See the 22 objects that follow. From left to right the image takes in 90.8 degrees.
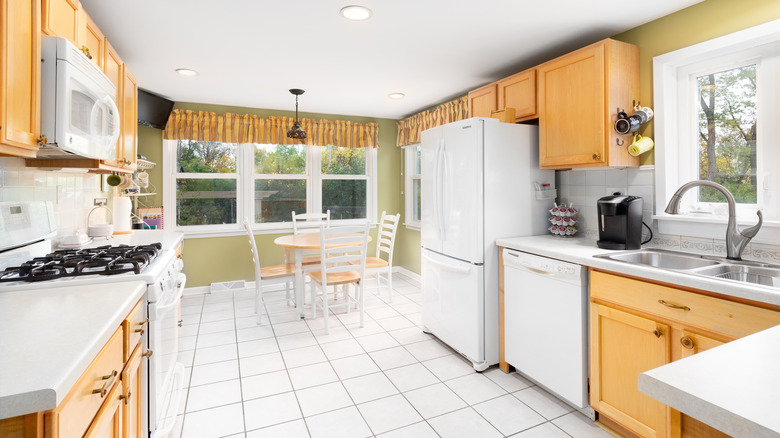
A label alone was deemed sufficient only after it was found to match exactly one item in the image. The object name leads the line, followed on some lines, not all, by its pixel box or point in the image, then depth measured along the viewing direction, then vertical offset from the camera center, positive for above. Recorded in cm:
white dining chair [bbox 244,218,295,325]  350 -49
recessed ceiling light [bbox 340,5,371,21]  217 +121
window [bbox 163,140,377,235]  445 +48
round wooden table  346 -21
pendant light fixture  389 +92
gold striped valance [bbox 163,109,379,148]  429 +111
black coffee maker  221 -1
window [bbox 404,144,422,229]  516 +50
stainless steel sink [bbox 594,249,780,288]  176 -22
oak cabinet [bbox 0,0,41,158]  125 +50
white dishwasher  205 -59
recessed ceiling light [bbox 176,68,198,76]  324 +128
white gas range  154 -21
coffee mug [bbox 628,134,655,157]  229 +45
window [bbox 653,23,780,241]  194 +53
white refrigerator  260 +6
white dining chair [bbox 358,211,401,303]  399 -45
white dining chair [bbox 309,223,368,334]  330 -39
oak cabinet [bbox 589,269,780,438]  148 -48
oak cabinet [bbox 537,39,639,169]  228 +74
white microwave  150 +51
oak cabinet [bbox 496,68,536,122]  277 +96
